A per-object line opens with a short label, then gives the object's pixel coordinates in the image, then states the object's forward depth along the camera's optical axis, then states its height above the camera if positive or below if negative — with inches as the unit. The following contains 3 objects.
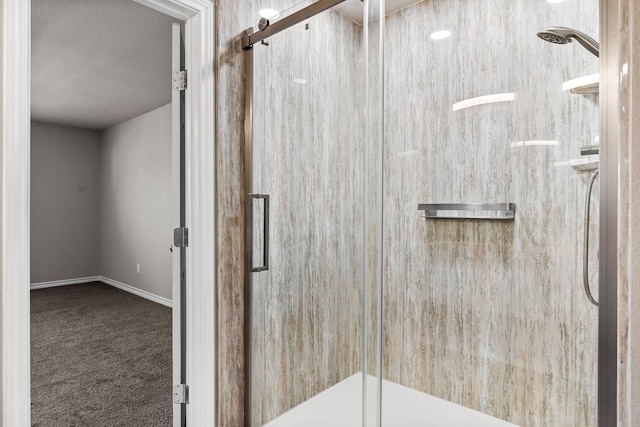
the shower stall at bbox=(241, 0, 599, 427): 58.5 -0.1
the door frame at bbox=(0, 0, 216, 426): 49.5 +1.1
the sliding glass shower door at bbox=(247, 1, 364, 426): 66.2 -1.5
